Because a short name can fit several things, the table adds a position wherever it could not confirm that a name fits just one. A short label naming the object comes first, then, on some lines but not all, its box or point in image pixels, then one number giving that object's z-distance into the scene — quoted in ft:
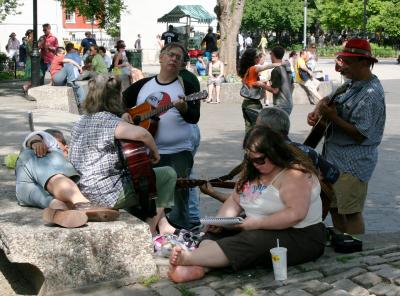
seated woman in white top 15.81
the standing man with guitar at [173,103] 20.16
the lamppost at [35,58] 58.90
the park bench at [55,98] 48.47
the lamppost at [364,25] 64.85
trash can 87.49
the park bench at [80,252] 15.34
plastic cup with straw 15.31
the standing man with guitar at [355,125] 18.31
